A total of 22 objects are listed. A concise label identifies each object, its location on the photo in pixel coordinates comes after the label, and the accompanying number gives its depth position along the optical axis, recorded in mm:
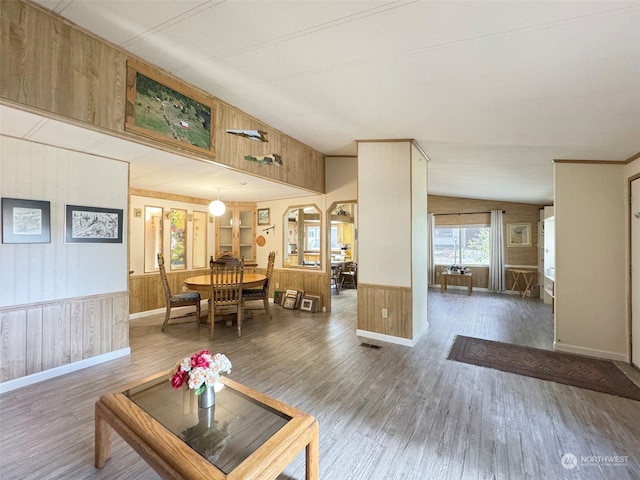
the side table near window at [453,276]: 7659
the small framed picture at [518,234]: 7607
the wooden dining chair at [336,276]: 8016
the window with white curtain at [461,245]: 8312
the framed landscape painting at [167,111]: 2432
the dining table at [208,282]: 4238
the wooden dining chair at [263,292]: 4805
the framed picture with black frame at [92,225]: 2973
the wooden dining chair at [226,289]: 4050
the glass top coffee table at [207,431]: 1245
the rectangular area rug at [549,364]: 2729
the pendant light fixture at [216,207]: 5020
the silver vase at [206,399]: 1689
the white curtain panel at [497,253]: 7746
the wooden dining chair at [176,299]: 4305
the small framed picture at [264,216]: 6590
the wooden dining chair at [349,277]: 8582
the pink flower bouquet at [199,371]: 1605
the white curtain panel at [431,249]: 8727
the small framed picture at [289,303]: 5774
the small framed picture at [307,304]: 5586
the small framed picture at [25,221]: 2555
